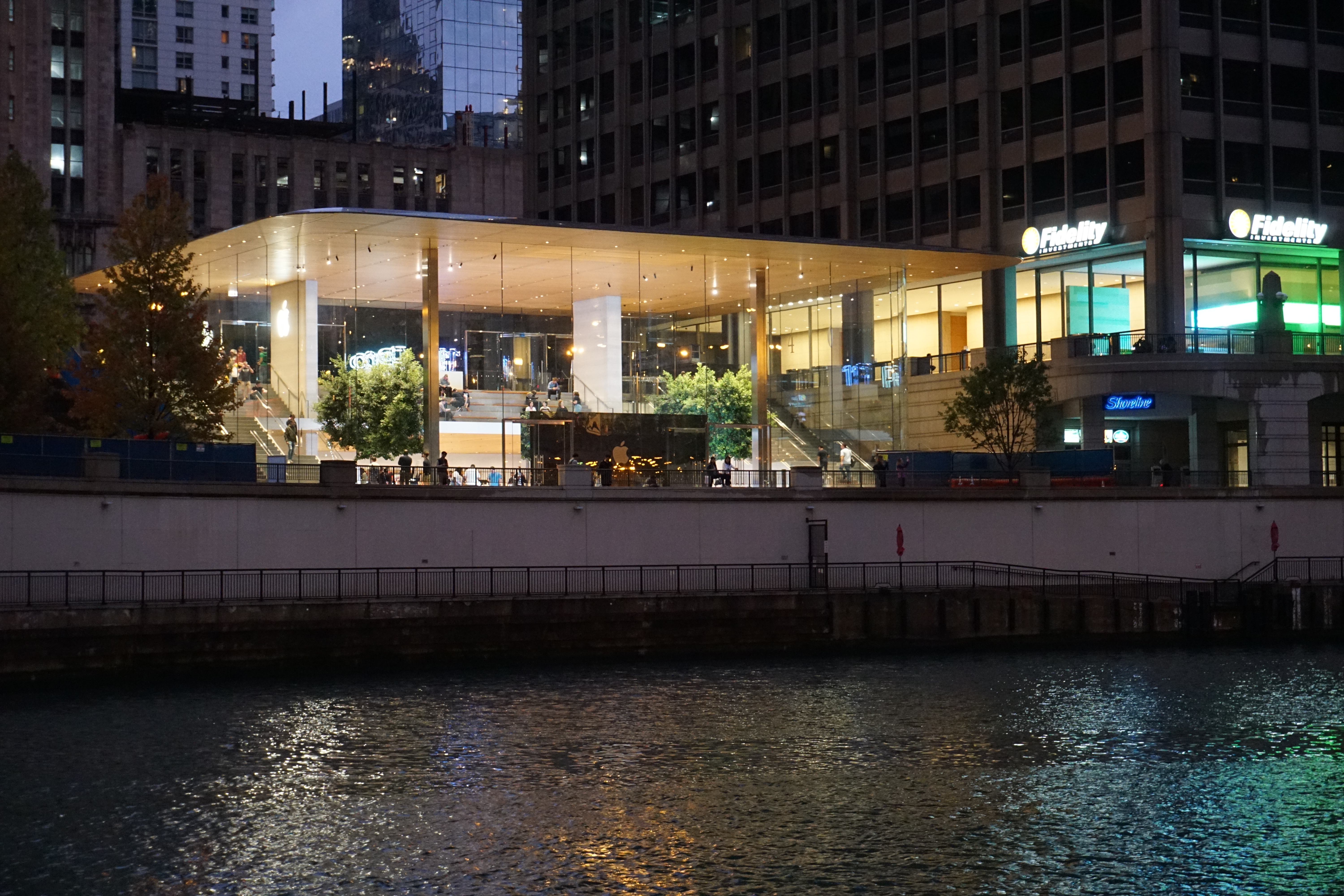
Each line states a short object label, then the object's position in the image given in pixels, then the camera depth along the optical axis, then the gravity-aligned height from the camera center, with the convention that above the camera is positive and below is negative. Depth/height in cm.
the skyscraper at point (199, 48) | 18138 +4882
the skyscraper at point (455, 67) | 18700 +4741
